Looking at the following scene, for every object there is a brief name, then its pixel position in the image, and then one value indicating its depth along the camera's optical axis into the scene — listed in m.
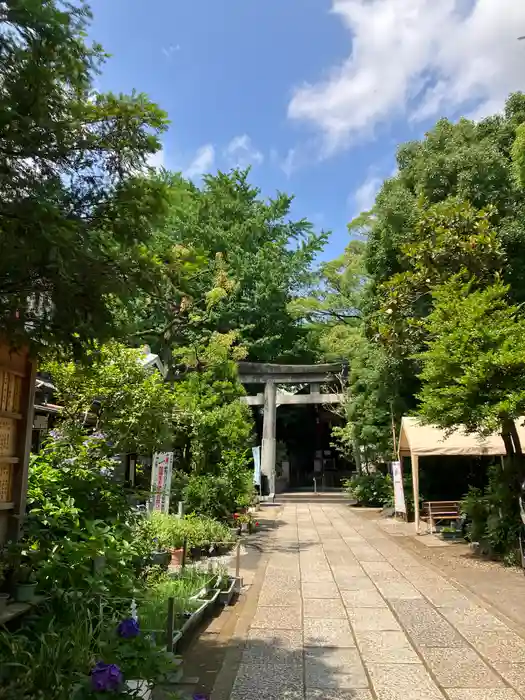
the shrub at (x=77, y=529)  3.58
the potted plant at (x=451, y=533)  12.07
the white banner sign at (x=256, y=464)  22.10
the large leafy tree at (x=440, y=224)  11.29
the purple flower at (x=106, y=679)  2.32
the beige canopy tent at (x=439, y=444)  12.37
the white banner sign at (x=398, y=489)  14.84
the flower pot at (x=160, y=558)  6.43
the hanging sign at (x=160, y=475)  8.98
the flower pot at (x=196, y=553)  8.91
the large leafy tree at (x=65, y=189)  2.25
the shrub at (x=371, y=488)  19.59
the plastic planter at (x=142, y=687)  2.72
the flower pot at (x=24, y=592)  3.35
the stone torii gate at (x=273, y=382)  24.55
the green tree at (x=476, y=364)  8.09
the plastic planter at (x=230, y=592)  6.44
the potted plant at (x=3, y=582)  3.17
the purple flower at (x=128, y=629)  2.71
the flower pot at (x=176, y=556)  8.04
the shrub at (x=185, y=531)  7.76
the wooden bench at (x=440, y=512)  13.07
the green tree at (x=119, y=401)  7.48
